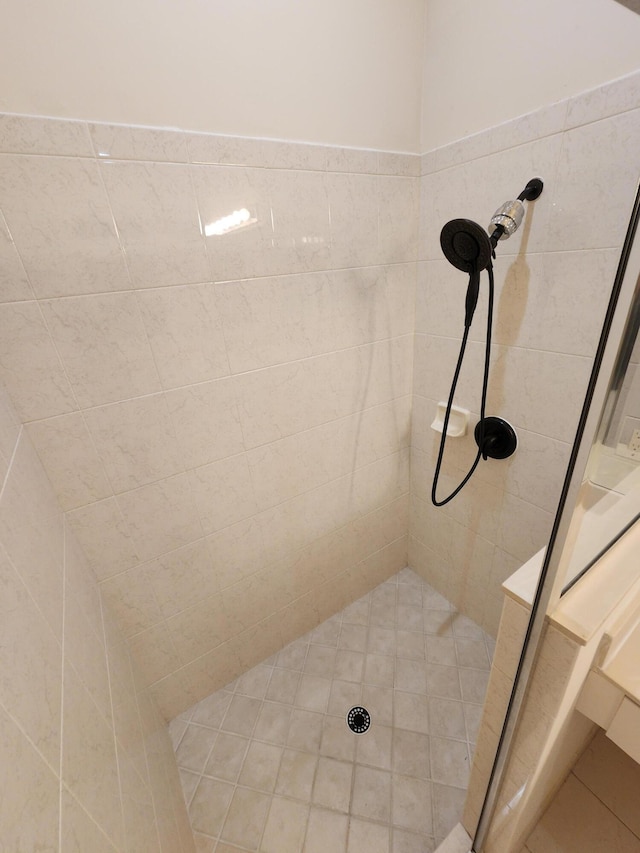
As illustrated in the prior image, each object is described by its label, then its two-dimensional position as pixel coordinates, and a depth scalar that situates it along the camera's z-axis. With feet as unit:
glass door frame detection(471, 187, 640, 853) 1.21
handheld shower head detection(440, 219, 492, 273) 2.91
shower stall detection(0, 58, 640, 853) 2.47
